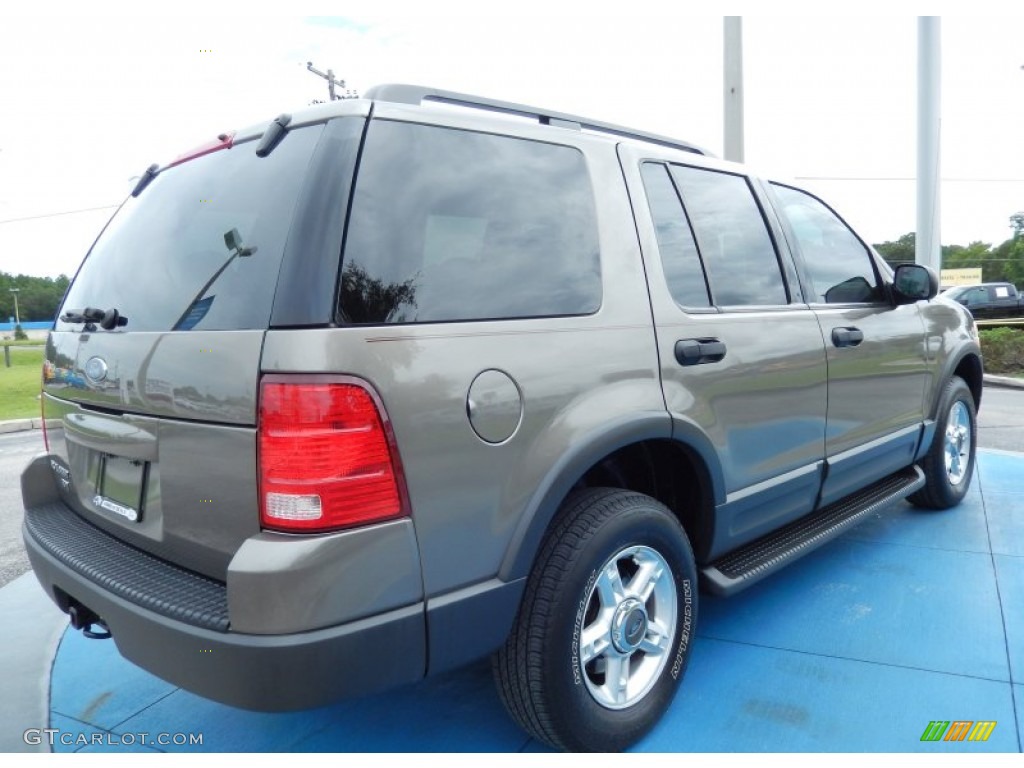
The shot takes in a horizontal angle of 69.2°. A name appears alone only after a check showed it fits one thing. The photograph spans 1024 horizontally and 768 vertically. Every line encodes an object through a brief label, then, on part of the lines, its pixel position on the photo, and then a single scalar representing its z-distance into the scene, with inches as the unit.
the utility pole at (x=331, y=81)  929.9
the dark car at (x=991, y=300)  944.3
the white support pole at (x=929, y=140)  438.6
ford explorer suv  67.0
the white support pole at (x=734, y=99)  335.9
